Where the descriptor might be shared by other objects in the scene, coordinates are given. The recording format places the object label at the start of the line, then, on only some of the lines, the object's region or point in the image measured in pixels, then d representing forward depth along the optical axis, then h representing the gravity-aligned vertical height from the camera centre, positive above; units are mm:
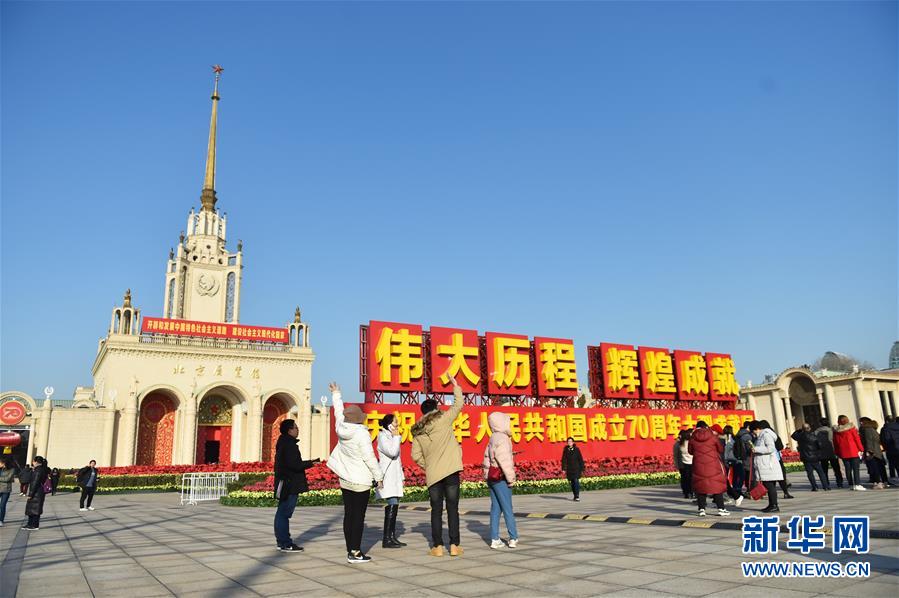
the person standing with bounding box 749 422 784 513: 8998 -725
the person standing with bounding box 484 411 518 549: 6832 -624
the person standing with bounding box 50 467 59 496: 24116 -1634
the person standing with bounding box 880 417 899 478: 12492 -598
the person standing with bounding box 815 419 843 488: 12961 -582
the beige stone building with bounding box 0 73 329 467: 31141 +2555
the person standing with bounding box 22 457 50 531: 10461 -1066
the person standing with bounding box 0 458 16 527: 10820 -699
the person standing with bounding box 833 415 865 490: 12203 -668
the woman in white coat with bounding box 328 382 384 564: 6211 -427
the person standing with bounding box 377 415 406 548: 7168 -569
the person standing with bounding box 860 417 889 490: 12547 -891
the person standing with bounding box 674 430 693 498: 13422 -1048
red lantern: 29547 +140
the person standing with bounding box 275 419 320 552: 6996 -553
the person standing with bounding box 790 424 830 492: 12955 -782
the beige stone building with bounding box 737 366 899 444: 39625 +1252
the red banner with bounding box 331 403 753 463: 19797 -220
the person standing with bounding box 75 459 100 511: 15766 -1139
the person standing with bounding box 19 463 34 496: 11622 -695
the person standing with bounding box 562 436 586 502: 14406 -1044
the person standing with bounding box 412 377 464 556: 6555 -335
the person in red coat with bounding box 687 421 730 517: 8945 -767
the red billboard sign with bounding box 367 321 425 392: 18984 +2359
